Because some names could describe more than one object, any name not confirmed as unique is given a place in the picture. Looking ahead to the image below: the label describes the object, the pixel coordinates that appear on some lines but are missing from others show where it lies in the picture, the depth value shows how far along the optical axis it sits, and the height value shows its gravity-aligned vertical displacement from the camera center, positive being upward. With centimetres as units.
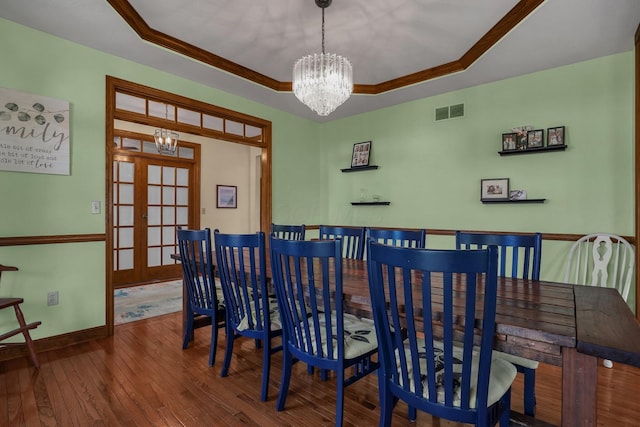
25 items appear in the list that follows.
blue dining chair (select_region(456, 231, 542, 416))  163 -24
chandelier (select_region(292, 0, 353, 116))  255 +107
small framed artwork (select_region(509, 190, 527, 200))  339 +22
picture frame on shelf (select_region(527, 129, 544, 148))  324 +78
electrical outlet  268 -69
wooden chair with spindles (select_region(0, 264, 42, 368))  225 -81
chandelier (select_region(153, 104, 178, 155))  450 +105
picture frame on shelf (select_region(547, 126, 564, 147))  315 +78
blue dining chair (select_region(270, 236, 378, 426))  147 -52
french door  490 +1
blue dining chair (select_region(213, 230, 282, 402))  188 -52
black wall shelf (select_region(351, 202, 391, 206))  440 +17
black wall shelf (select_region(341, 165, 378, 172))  452 +67
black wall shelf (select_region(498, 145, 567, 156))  315 +66
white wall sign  249 +64
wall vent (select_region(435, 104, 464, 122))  381 +124
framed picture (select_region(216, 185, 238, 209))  607 +35
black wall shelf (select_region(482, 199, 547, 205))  327 +16
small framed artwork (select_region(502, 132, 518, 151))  339 +79
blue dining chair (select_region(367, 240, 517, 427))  104 -43
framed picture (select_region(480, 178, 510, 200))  349 +30
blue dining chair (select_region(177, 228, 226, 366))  220 -46
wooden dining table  98 -37
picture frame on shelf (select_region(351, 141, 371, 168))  461 +88
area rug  354 -108
